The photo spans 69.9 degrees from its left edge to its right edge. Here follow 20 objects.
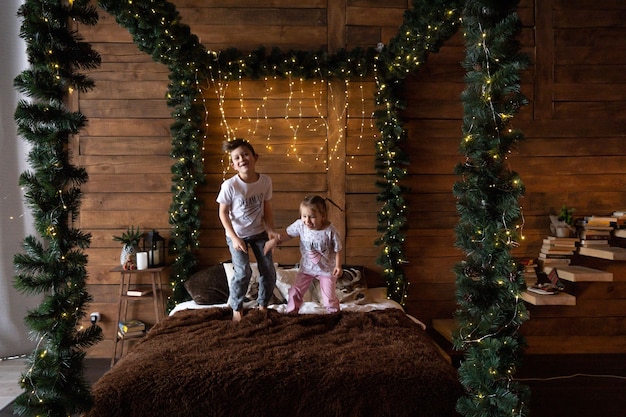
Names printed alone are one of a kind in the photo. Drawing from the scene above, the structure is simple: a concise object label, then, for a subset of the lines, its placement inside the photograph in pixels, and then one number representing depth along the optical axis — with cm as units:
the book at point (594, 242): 404
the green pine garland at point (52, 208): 176
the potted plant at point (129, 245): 393
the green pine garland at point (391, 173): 401
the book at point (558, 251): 412
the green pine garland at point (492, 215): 192
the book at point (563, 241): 411
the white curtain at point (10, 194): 411
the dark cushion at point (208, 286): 363
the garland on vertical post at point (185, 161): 393
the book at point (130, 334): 393
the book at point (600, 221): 405
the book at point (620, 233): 393
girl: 336
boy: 318
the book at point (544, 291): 370
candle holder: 400
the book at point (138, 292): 399
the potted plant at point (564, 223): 414
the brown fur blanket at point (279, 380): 215
